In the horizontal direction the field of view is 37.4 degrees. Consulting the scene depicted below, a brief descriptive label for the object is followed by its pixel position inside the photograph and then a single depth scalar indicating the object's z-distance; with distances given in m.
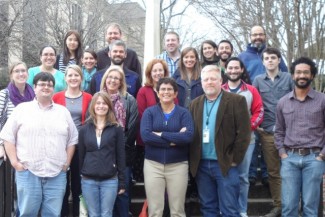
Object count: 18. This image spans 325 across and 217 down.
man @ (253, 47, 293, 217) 6.23
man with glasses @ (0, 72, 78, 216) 4.96
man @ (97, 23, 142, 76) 7.07
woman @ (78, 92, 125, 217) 5.14
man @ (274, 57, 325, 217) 5.27
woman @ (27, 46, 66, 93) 6.47
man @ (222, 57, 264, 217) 5.82
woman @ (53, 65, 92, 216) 5.64
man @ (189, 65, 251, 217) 5.34
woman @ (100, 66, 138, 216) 5.56
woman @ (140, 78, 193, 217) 5.35
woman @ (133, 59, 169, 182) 6.04
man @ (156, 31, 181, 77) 7.07
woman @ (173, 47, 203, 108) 6.23
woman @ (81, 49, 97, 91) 6.78
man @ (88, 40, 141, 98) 6.45
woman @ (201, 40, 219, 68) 6.77
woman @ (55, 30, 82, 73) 6.93
